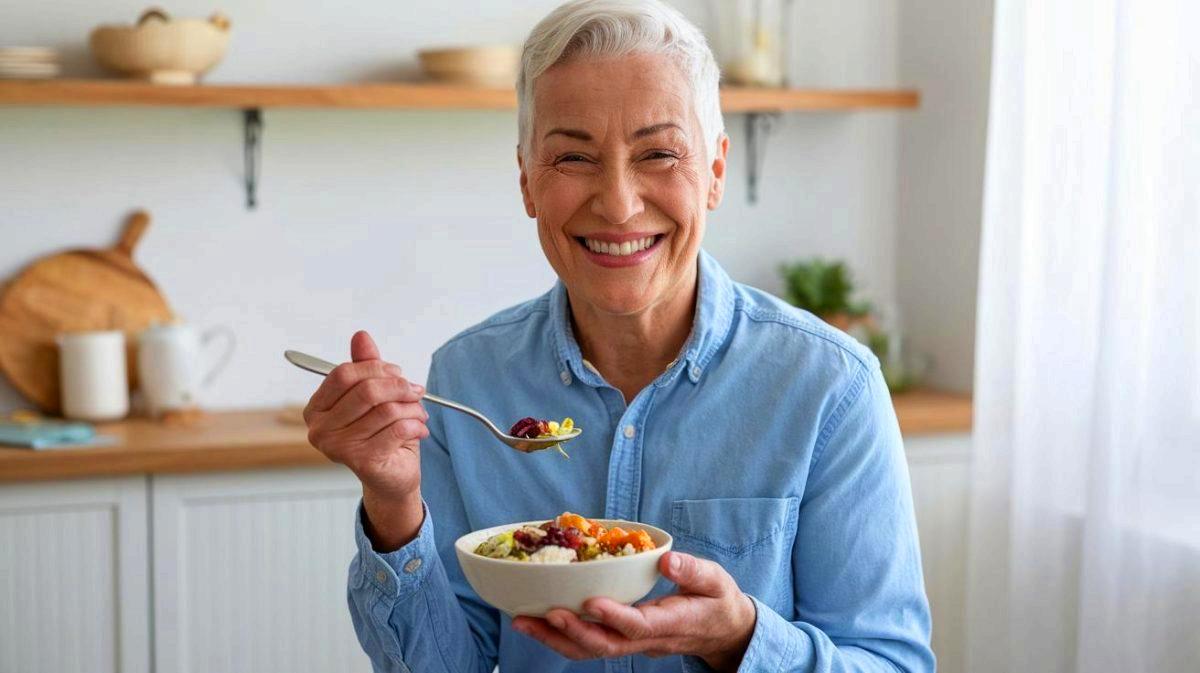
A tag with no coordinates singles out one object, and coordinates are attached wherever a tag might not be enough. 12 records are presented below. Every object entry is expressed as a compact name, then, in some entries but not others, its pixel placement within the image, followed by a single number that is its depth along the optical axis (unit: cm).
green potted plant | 328
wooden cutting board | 296
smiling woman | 141
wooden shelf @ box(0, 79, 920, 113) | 271
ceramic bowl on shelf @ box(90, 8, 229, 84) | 281
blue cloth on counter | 261
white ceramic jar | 288
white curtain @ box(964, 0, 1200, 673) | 231
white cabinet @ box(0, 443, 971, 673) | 257
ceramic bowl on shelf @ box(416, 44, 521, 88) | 299
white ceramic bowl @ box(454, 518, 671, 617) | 117
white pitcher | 293
